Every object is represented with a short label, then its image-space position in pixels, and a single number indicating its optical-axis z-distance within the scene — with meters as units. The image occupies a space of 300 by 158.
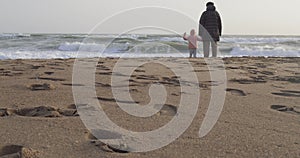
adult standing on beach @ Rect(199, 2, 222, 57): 7.61
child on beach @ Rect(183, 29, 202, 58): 8.80
